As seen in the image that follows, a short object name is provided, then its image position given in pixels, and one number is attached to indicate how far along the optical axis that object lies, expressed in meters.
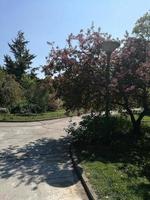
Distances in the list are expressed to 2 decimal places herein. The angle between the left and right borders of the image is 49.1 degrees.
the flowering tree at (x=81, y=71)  6.83
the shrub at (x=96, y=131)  6.63
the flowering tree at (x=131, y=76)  6.84
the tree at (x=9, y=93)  15.82
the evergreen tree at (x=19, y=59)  30.43
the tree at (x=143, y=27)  8.83
